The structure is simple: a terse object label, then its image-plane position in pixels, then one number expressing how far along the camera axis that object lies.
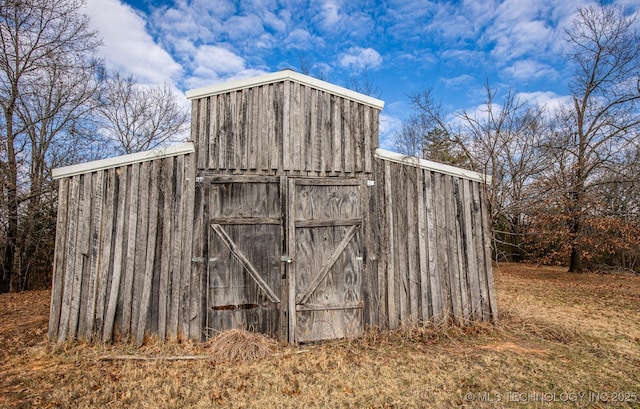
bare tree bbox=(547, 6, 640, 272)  12.48
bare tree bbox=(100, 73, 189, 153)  17.31
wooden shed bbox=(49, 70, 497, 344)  5.37
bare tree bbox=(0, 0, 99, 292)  11.43
